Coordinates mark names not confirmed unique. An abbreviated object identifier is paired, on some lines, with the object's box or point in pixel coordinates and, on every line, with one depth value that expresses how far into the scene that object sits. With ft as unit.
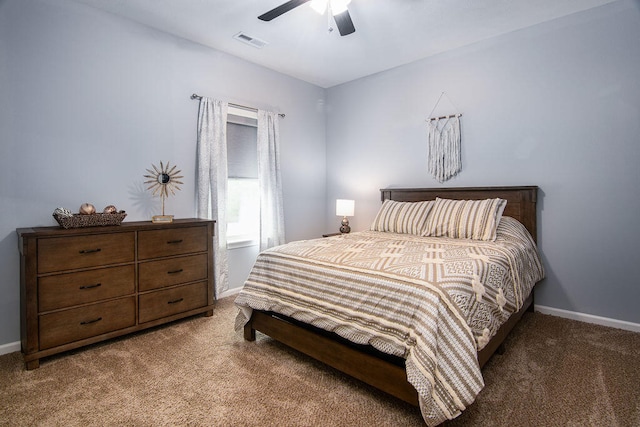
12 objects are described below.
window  11.98
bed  4.79
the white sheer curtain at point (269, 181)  12.56
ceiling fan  6.92
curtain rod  10.65
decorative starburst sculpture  9.37
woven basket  7.51
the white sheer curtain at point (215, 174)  10.77
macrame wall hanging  11.35
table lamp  13.25
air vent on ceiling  10.19
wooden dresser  6.89
